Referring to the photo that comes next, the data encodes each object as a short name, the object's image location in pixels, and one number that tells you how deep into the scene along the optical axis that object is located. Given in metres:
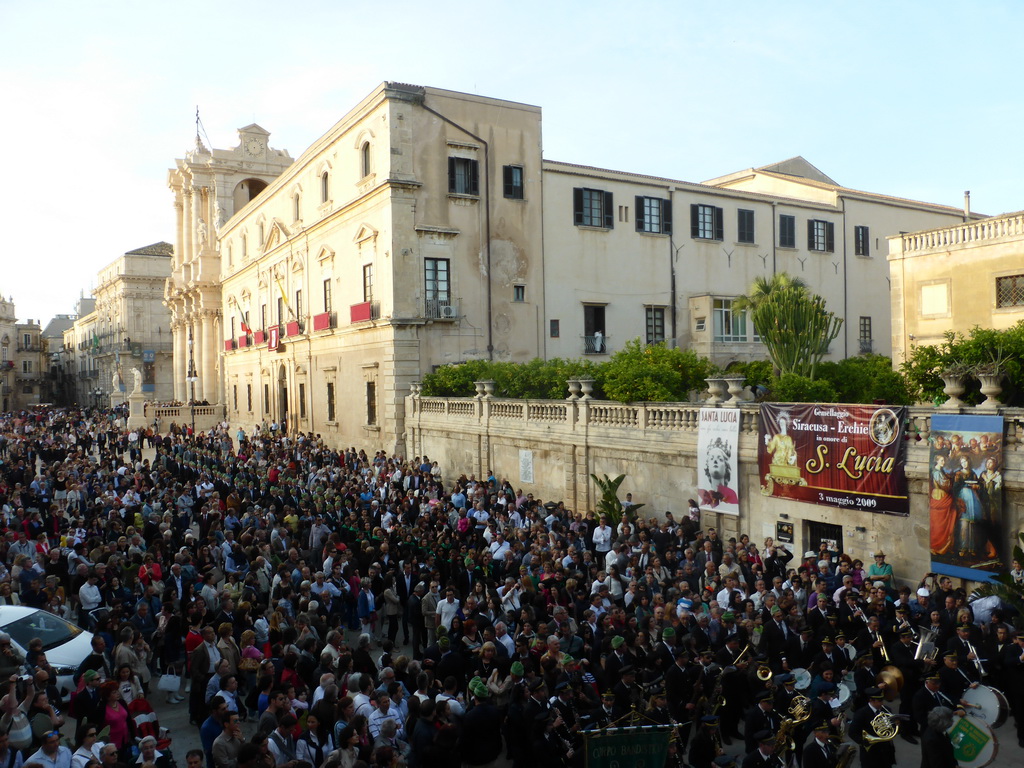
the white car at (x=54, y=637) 10.39
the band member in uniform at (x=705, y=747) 7.91
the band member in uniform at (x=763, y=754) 7.22
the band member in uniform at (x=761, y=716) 7.93
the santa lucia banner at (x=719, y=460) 16.86
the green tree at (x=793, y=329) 24.31
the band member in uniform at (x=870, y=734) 7.83
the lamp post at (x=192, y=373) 53.98
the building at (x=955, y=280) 25.84
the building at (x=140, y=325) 80.81
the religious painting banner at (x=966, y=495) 12.55
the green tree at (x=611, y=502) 18.77
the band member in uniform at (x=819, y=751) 7.32
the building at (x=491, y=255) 29.94
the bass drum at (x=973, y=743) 7.68
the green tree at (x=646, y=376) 22.31
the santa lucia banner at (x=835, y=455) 14.06
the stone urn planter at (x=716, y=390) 17.39
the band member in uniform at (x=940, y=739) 7.52
